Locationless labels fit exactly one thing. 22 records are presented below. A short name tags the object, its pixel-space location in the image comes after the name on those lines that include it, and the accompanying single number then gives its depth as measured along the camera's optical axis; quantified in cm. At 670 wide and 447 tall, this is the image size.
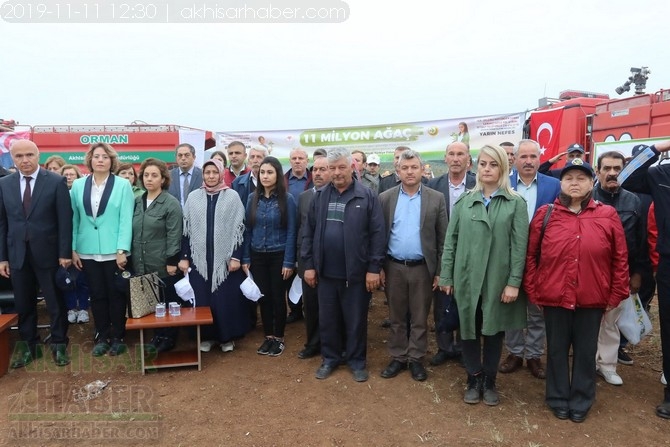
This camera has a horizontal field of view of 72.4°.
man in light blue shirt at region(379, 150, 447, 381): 382
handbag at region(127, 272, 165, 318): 410
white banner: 873
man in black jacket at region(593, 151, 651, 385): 382
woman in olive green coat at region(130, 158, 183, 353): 436
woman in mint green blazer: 434
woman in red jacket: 308
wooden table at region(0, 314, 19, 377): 409
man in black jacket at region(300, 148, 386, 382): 382
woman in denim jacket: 437
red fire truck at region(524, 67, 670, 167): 696
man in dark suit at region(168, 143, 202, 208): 560
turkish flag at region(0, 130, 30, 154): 1007
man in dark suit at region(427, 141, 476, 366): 419
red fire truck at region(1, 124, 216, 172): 1064
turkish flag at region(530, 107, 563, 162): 837
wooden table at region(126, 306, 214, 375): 400
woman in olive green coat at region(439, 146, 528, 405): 326
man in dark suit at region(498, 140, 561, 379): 393
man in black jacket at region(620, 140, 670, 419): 336
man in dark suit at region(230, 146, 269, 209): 525
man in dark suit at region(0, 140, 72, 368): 423
